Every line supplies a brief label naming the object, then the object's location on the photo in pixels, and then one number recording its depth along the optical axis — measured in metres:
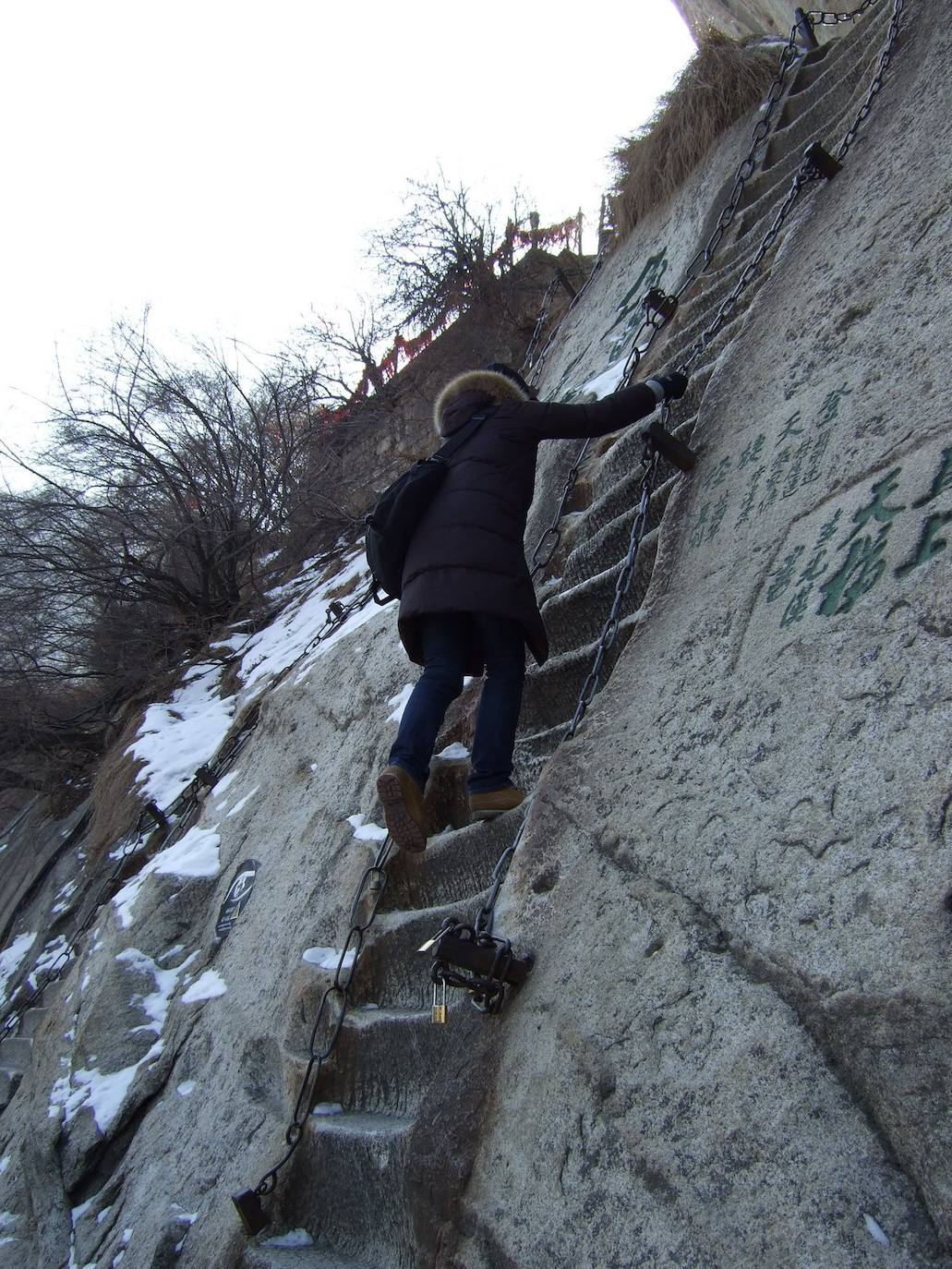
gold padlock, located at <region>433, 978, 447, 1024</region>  2.39
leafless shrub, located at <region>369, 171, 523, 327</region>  10.42
